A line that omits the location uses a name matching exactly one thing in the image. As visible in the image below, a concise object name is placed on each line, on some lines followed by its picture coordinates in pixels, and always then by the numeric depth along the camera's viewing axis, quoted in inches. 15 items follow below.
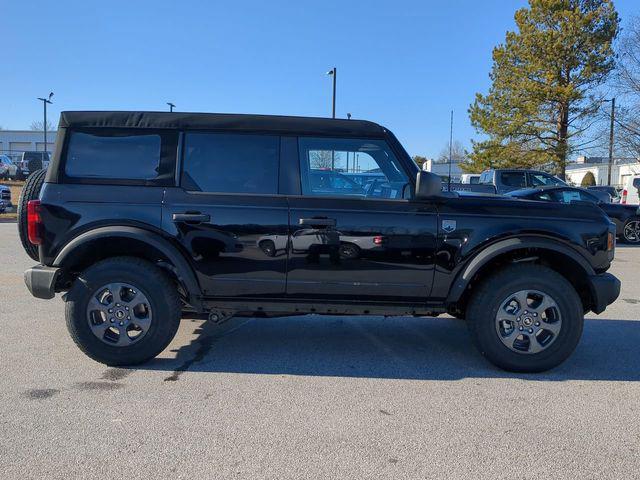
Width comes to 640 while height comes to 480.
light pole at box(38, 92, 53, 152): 1547.7
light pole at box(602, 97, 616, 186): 1011.4
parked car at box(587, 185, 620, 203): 1077.8
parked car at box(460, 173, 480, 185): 1031.3
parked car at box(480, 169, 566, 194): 687.1
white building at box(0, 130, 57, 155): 2851.9
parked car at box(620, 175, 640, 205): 753.0
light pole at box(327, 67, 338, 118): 888.9
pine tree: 991.6
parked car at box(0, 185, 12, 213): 734.5
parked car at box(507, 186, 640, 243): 510.9
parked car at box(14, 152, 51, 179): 1374.3
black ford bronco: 160.1
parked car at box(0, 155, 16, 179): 1349.7
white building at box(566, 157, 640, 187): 2308.3
